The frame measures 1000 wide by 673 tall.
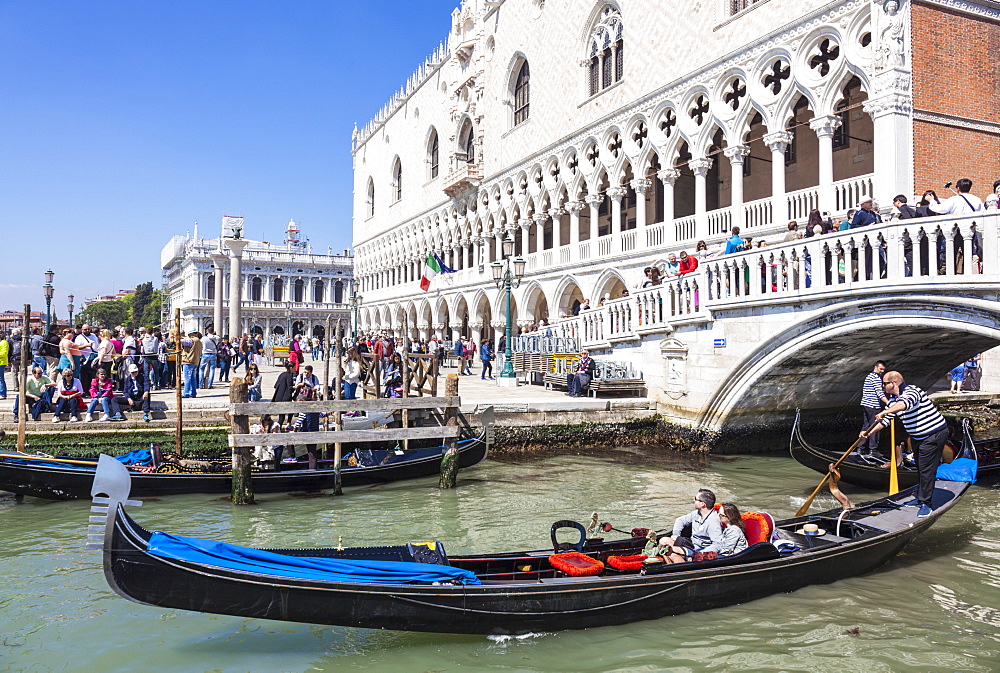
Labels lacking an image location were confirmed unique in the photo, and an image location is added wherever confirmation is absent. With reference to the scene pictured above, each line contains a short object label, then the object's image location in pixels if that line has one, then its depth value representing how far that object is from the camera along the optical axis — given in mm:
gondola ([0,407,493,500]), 7066
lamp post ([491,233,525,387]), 14234
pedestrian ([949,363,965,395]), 12672
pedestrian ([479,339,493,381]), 16203
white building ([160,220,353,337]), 49562
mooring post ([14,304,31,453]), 8086
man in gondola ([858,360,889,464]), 7910
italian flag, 21297
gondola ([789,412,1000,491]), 7453
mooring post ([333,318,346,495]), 7863
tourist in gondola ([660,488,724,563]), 4738
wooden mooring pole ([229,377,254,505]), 7387
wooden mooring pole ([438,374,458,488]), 8242
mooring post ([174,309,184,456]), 8422
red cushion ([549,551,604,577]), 4359
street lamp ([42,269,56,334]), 20484
